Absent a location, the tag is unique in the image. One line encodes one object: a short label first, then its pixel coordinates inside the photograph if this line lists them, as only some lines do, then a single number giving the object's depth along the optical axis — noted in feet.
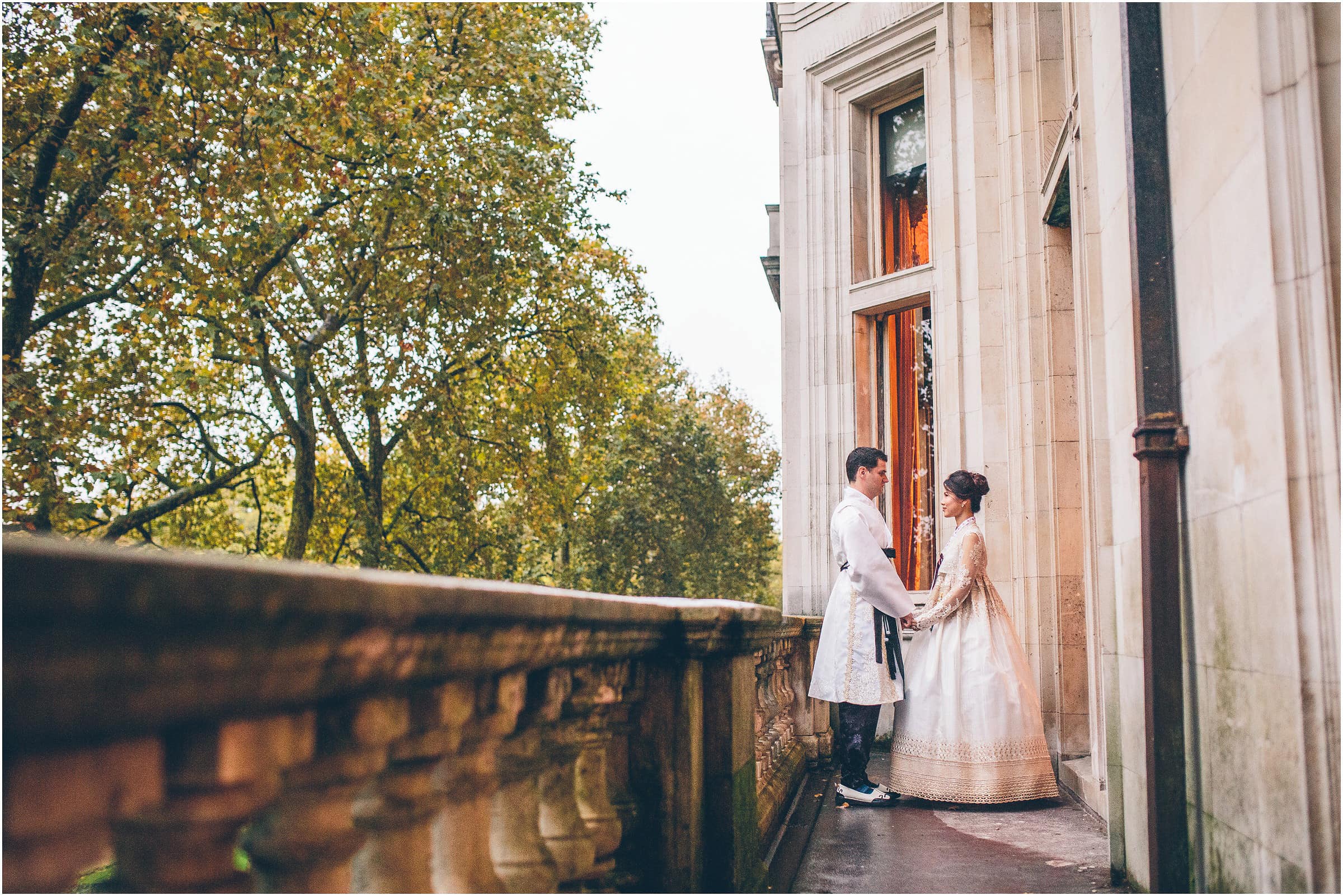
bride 20.26
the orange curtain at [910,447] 32.63
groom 20.95
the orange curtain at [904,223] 34.78
